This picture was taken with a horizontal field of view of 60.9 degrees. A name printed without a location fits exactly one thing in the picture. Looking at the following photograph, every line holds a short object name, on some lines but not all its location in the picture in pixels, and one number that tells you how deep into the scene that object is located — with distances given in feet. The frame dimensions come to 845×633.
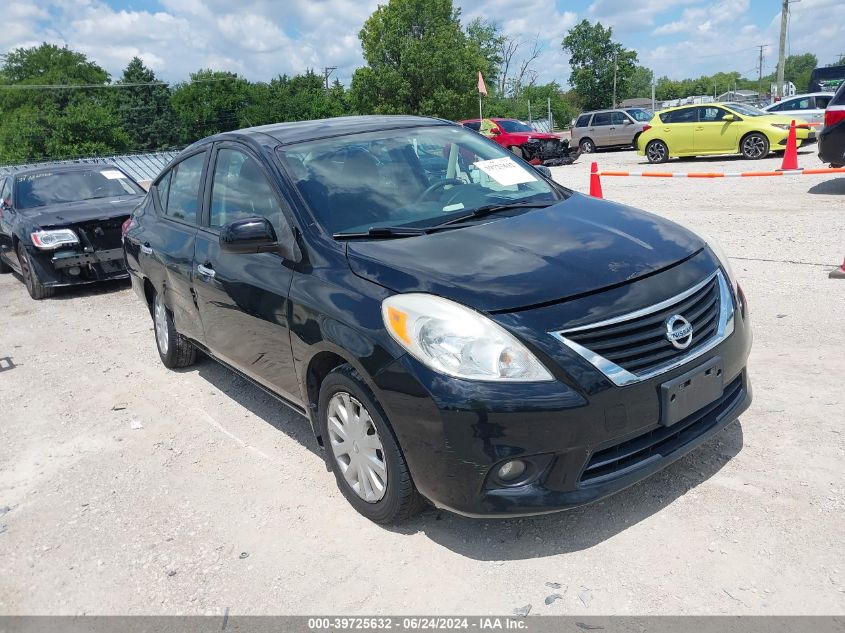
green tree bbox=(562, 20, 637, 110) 256.32
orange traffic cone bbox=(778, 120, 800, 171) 48.63
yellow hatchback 57.26
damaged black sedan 28.43
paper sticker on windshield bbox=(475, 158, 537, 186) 13.75
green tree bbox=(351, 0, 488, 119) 179.73
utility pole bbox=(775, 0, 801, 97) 135.84
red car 71.10
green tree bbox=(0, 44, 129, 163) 217.36
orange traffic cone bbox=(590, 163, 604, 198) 39.09
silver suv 83.46
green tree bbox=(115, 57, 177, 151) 246.47
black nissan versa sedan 8.80
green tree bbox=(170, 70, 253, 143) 258.78
